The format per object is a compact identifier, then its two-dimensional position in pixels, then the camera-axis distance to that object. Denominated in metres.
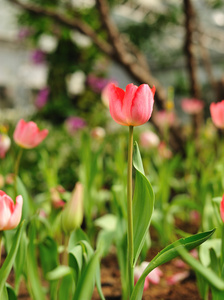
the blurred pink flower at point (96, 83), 5.76
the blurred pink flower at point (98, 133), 2.17
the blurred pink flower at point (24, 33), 5.33
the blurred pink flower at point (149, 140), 2.03
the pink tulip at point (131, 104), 0.92
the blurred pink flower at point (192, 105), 2.81
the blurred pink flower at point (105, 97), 1.99
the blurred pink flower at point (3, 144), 1.45
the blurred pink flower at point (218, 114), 1.14
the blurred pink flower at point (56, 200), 1.28
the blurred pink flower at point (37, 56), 5.85
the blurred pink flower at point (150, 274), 1.18
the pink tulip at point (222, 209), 0.90
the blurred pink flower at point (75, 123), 4.64
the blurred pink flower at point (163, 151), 1.97
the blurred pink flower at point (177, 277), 1.35
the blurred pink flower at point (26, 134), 1.21
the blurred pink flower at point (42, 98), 5.89
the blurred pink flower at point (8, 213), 0.93
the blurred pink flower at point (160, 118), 2.59
